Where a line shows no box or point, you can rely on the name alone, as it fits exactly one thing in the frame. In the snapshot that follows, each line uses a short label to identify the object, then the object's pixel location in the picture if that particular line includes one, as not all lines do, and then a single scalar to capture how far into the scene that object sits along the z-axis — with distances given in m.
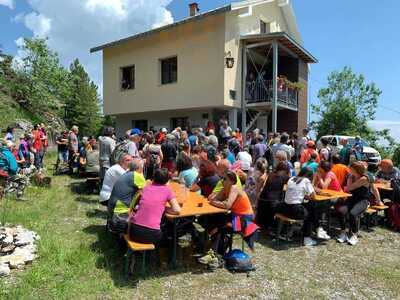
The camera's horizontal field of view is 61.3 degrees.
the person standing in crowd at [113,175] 5.55
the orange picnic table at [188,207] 4.34
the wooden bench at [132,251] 3.95
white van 17.57
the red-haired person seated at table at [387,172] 7.42
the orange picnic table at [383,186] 6.99
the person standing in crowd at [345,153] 9.52
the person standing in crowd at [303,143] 10.87
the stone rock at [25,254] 4.45
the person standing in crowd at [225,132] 11.73
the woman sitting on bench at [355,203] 6.00
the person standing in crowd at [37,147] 11.10
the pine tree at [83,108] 39.25
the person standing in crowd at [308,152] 7.93
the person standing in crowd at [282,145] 9.05
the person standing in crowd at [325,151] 8.09
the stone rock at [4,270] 4.07
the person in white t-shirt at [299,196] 5.53
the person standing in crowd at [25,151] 9.72
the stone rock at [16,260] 4.30
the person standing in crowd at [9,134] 9.99
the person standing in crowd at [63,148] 11.17
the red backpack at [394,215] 6.89
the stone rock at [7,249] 4.50
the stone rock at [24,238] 4.78
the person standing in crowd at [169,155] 7.20
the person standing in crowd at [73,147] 10.77
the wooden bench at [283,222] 5.55
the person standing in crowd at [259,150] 9.51
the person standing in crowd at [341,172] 6.58
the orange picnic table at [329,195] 5.61
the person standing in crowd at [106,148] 7.36
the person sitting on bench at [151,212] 4.08
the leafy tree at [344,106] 32.44
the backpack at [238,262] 4.51
